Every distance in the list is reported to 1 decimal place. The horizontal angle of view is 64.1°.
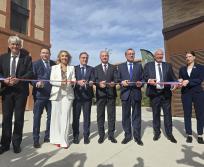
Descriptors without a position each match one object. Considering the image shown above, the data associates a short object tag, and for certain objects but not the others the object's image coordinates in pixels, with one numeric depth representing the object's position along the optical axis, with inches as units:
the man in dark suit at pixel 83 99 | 135.5
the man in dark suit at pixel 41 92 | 127.7
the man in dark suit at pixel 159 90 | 136.9
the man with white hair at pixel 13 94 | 113.8
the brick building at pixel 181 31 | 234.5
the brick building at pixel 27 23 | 353.2
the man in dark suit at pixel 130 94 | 133.7
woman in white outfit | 128.2
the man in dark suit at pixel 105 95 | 135.9
